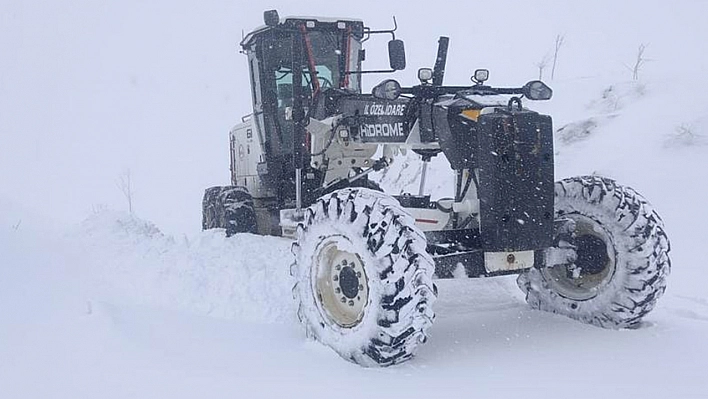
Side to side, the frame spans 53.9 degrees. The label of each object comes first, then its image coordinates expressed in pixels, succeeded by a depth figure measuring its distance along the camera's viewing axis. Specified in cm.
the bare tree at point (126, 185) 3142
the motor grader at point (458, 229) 414
